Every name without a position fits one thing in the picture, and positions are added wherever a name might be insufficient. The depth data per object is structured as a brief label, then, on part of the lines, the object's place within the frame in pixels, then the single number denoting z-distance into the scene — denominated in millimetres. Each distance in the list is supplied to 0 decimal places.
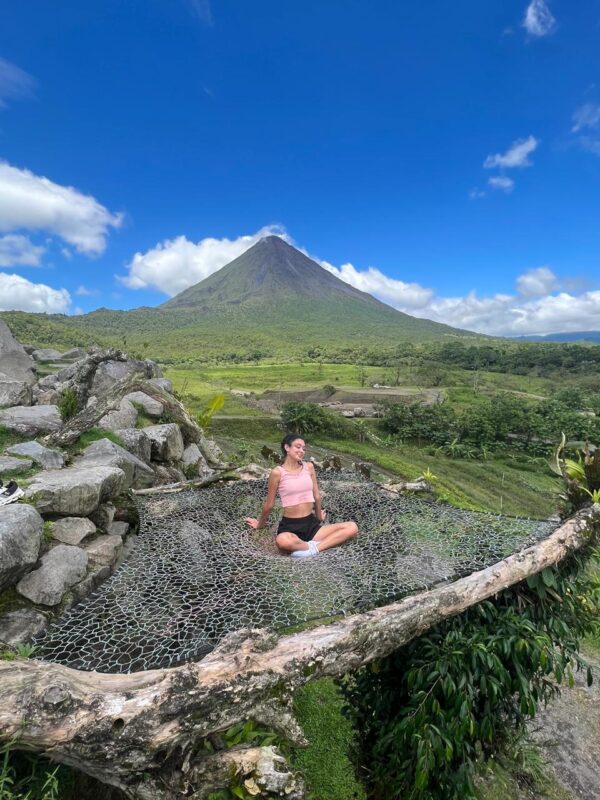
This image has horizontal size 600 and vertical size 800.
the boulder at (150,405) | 9555
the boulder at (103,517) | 4398
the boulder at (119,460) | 5590
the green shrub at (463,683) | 3256
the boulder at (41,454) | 4961
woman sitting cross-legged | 4582
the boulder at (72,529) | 3914
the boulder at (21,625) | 3082
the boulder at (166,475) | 7195
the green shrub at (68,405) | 7250
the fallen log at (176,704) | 2154
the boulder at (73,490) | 3982
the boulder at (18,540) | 3195
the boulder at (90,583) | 3576
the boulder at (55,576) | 3373
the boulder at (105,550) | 3953
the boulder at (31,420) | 6453
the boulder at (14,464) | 4543
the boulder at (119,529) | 4470
